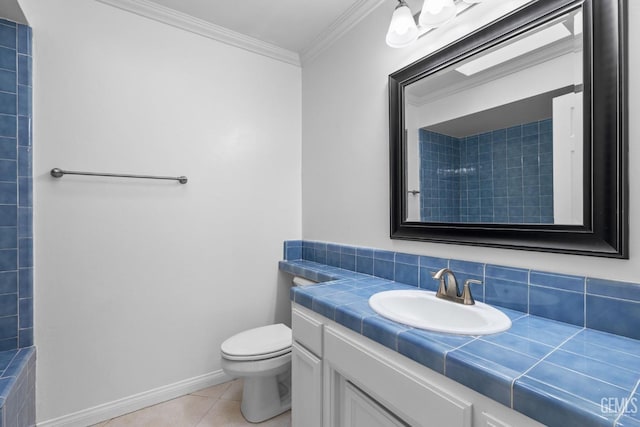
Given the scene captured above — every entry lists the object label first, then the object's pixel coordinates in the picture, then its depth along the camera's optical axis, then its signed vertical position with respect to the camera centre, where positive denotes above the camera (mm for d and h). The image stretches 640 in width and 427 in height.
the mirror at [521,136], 923 +289
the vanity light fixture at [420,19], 1232 +819
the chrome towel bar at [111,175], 1538 +219
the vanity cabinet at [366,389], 754 -527
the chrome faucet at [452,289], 1178 -305
